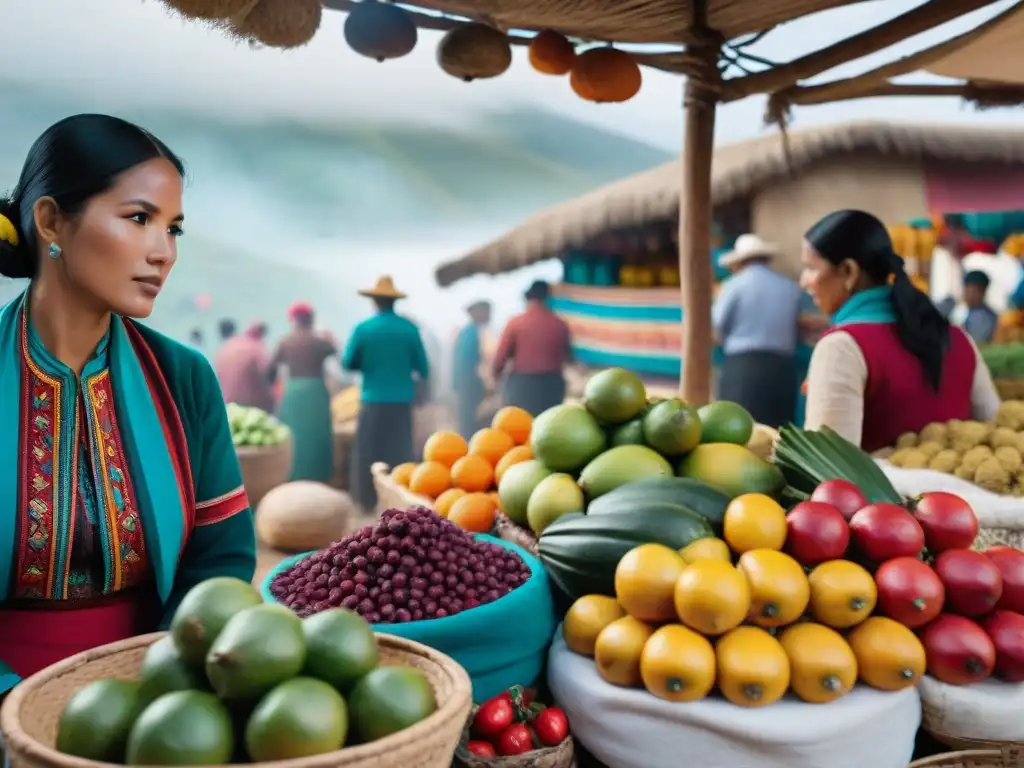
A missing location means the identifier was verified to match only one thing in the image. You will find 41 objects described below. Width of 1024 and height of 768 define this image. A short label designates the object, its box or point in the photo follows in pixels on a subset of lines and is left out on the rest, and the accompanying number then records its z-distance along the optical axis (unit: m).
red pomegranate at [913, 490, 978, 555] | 1.71
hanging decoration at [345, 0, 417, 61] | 2.75
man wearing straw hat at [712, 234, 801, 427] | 5.61
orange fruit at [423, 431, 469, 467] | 2.64
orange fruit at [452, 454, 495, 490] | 2.46
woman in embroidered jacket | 1.47
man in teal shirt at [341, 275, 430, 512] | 5.76
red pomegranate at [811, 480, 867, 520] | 1.75
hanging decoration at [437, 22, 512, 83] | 2.81
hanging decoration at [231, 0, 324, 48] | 2.31
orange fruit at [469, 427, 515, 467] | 2.53
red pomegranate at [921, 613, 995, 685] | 1.56
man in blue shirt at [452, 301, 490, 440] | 8.19
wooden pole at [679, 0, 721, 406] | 3.28
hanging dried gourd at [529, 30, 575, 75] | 2.94
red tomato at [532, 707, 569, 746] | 1.54
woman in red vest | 2.60
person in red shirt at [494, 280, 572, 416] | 6.75
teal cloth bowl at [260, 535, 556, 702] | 1.52
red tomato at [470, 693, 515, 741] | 1.51
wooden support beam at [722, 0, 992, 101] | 2.75
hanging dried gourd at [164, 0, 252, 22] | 2.02
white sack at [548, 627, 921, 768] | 1.45
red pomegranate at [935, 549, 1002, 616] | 1.61
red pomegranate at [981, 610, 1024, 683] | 1.58
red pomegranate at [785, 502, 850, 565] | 1.64
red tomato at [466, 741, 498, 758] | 1.47
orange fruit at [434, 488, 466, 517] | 2.39
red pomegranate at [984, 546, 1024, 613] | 1.67
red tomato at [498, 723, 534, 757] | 1.49
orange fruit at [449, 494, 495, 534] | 2.28
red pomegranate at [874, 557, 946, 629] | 1.56
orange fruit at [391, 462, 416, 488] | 2.79
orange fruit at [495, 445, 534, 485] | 2.39
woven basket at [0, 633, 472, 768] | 0.92
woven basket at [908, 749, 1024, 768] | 1.56
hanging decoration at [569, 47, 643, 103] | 2.94
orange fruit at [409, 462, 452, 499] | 2.55
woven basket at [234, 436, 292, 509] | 5.53
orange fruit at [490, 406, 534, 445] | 2.61
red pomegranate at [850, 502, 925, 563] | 1.64
